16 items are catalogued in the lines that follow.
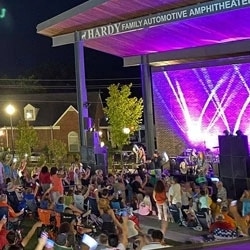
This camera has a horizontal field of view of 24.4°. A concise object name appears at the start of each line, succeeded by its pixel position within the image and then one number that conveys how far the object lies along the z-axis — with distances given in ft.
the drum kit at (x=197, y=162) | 63.53
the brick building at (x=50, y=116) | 163.89
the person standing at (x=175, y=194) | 40.50
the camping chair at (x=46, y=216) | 36.43
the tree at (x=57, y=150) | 131.23
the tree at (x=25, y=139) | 140.97
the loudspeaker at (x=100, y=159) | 65.05
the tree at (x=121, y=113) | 139.88
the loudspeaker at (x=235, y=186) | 49.16
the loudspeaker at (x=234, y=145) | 50.49
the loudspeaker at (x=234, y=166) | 49.90
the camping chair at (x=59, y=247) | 23.04
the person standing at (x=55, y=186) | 41.52
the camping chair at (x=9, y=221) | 34.35
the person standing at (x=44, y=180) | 45.19
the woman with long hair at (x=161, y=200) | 40.81
